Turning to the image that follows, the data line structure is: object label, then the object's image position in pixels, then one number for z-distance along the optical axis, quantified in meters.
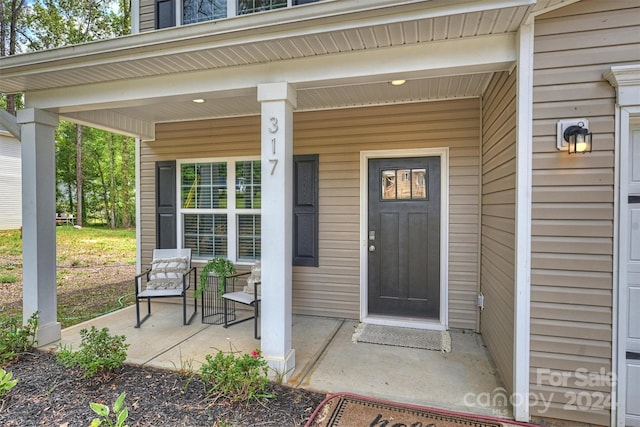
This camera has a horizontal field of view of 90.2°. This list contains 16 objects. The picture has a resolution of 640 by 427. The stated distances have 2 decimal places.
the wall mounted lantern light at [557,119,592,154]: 1.90
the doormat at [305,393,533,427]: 2.02
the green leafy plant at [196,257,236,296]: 3.82
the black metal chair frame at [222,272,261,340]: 3.33
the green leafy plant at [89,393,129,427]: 1.61
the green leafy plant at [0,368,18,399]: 2.09
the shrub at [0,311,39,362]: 2.74
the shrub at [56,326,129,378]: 2.42
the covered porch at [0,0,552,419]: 2.09
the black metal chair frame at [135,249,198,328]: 3.64
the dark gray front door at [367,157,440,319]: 3.64
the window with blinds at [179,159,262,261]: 4.28
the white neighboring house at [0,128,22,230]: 11.16
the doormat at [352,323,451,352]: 3.15
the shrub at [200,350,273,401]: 2.18
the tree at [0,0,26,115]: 9.96
